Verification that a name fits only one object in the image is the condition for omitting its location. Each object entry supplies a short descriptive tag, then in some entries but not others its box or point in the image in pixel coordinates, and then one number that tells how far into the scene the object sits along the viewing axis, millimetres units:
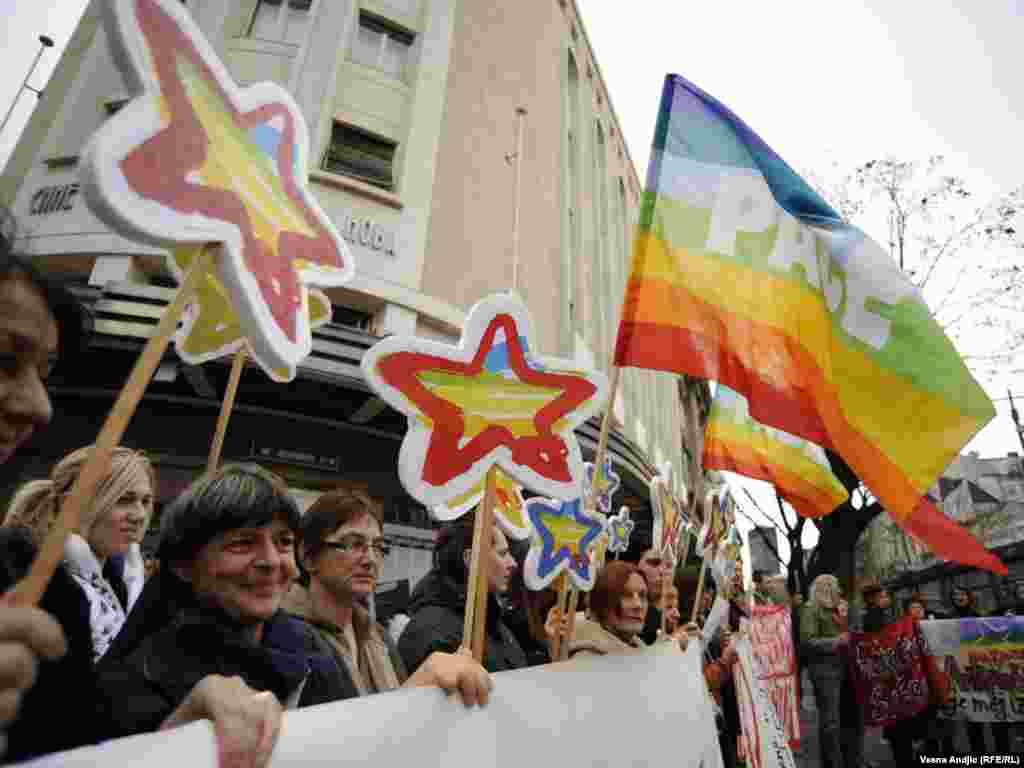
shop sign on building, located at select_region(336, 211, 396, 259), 7473
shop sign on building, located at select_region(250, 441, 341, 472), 7129
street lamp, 8383
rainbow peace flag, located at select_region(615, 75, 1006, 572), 2158
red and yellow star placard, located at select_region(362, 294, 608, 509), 1358
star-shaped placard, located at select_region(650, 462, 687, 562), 3116
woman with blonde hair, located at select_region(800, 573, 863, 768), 4238
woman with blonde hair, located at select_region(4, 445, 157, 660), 1497
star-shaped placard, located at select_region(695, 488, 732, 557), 3457
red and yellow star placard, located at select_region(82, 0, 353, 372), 812
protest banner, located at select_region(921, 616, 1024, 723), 4402
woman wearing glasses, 1432
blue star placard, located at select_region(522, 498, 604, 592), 2080
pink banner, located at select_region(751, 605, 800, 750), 4551
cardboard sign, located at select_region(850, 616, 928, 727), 4086
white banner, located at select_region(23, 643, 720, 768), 709
